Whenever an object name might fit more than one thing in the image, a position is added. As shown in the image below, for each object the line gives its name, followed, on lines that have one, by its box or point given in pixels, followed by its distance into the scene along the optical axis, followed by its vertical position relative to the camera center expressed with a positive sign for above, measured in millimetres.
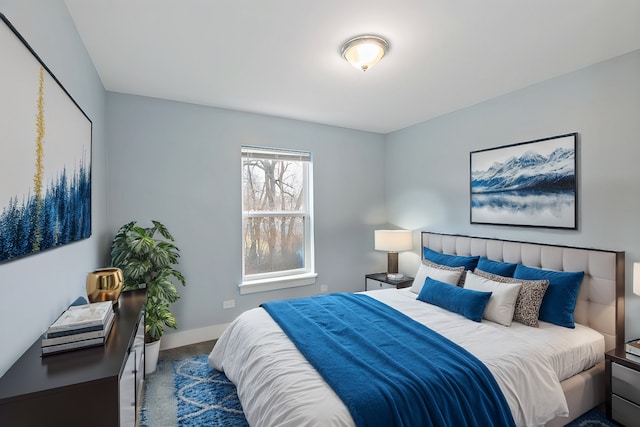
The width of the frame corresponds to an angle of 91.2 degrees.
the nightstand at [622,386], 1978 -1113
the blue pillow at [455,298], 2477 -701
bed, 1615 -883
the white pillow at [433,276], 2957 -591
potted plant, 2699 -499
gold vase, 1900 -431
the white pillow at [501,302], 2396 -677
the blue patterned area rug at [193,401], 2127 -1391
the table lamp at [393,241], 3953 -324
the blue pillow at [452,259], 3135 -465
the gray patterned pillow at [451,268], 3027 -524
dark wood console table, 1052 -604
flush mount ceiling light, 2082 +1135
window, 3799 -53
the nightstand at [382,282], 3859 -842
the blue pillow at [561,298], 2365 -634
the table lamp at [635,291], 1982 -484
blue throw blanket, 1477 -839
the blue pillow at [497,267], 2797 -475
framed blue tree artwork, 1106 +268
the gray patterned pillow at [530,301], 2381 -665
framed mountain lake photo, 2631 +295
